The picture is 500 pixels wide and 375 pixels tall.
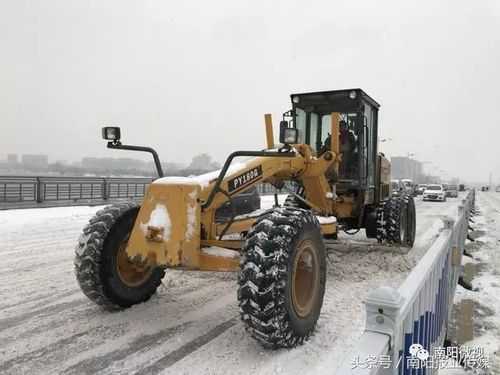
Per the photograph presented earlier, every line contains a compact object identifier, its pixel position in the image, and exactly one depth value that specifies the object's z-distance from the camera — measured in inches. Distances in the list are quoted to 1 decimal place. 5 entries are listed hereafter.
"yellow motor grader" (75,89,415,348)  144.7
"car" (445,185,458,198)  1881.2
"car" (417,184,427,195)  1981.4
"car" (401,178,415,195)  1781.0
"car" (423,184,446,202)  1347.2
